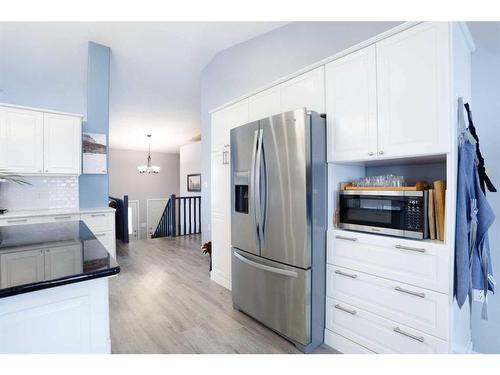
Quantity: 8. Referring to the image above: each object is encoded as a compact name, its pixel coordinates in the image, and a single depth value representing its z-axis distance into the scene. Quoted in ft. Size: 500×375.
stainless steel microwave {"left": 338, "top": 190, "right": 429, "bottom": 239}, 4.81
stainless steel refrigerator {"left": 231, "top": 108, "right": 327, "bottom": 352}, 5.79
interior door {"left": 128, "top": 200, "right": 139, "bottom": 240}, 30.37
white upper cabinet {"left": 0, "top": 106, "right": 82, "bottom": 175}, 9.87
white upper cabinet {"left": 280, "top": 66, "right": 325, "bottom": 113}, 6.34
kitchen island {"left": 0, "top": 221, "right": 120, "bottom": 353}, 2.81
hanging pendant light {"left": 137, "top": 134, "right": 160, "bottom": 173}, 26.65
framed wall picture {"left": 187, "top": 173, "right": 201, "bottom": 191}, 28.04
